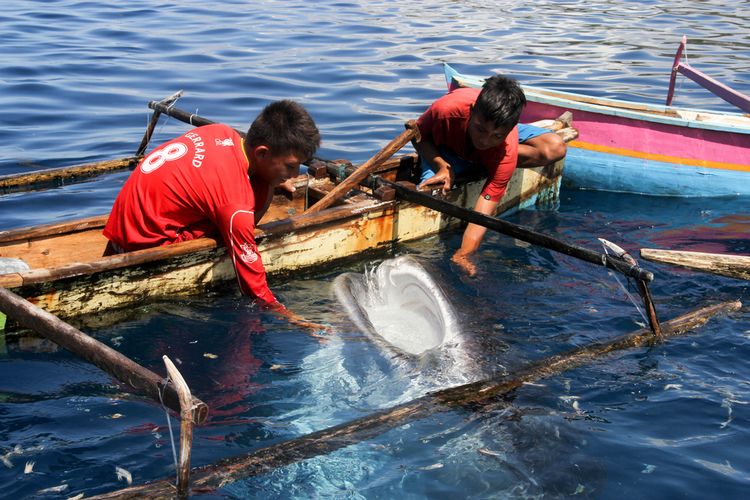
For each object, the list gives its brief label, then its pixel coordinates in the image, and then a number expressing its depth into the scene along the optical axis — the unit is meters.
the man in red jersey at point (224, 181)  4.66
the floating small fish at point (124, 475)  3.99
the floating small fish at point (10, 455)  4.05
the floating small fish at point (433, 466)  4.25
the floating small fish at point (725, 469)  4.37
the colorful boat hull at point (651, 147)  8.55
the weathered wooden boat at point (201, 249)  5.00
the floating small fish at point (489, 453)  4.38
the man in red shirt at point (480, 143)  6.05
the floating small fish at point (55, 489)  3.89
